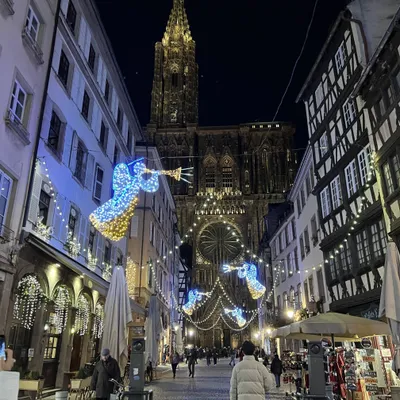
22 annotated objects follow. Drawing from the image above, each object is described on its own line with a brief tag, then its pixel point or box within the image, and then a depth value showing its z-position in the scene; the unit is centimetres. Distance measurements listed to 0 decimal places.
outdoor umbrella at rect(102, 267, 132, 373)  952
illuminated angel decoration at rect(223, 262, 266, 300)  2761
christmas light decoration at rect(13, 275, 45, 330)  1051
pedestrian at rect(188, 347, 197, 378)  2032
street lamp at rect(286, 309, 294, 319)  2448
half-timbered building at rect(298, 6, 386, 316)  1350
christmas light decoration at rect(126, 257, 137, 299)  2363
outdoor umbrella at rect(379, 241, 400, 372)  727
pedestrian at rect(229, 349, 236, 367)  2986
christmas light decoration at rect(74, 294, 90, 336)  1400
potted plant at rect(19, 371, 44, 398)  810
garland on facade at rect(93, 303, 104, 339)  1605
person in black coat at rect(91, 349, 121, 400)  723
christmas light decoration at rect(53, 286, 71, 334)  1262
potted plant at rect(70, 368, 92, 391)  912
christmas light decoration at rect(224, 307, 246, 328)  4890
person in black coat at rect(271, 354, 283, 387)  1622
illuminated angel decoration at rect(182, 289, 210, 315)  3872
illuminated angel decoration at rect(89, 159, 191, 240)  1246
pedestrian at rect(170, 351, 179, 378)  1958
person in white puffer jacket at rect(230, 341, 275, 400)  479
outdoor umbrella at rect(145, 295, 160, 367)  1501
